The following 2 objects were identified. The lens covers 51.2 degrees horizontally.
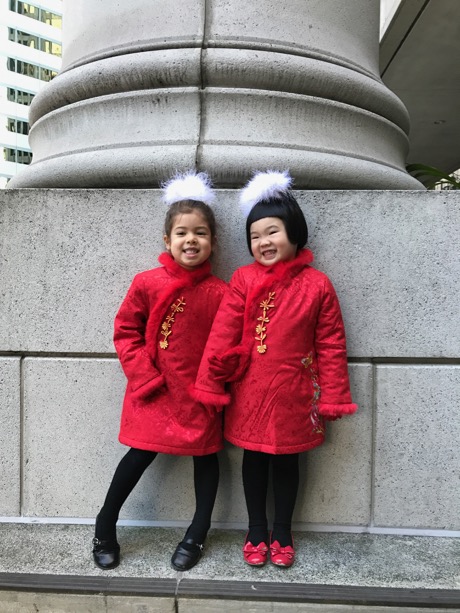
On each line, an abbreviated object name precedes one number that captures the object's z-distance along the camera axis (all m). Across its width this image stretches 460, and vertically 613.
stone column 2.74
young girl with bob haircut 2.32
